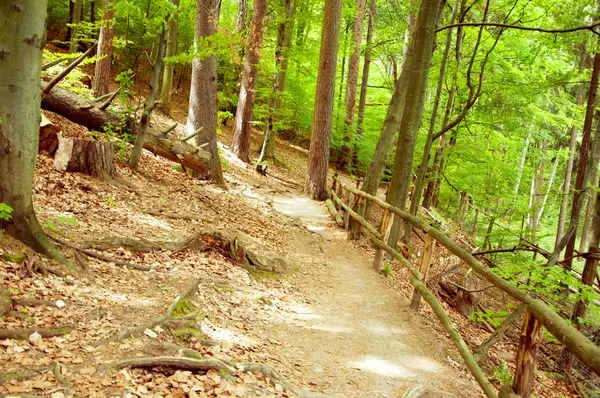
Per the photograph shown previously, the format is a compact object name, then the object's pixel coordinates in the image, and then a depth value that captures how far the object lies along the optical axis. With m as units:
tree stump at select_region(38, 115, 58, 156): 7.46
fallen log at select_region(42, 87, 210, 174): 8.89
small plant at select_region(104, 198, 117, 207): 6.90
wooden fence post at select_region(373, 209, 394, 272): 7.90
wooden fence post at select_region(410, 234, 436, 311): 6.16
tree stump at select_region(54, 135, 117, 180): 7.43
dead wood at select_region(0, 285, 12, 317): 3.23
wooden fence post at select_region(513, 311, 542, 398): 3.46
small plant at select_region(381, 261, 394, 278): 8.33
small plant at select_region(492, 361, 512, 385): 5.58
